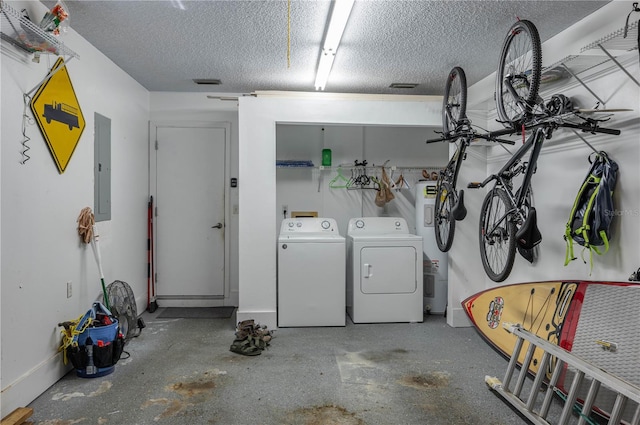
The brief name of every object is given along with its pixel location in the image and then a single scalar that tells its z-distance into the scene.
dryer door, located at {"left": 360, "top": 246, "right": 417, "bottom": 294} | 3.97
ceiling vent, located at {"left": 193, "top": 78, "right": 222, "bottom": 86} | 4.02
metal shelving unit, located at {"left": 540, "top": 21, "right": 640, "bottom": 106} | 1.97
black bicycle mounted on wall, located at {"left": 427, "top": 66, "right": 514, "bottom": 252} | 3.05
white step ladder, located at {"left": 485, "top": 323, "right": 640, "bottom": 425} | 1.75
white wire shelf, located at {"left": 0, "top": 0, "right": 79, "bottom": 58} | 2.03
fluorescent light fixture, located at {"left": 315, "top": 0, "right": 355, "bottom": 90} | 2.19
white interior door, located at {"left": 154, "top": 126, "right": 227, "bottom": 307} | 4.54
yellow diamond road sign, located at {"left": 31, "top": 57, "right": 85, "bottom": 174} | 2.44
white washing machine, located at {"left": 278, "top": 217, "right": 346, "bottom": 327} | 3.86
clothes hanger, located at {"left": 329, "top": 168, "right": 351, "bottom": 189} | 4.85
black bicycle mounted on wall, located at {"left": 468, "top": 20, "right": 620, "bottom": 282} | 2.20
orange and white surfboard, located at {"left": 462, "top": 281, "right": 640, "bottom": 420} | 2.00
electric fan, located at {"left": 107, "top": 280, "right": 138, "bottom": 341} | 3.20
